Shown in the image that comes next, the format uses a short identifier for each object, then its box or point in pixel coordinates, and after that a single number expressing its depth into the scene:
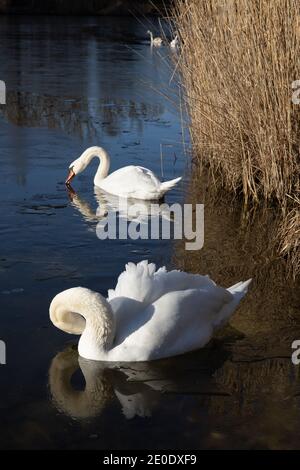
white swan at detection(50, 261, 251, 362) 5.00
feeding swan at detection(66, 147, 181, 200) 8.76
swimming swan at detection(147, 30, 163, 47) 23.16
